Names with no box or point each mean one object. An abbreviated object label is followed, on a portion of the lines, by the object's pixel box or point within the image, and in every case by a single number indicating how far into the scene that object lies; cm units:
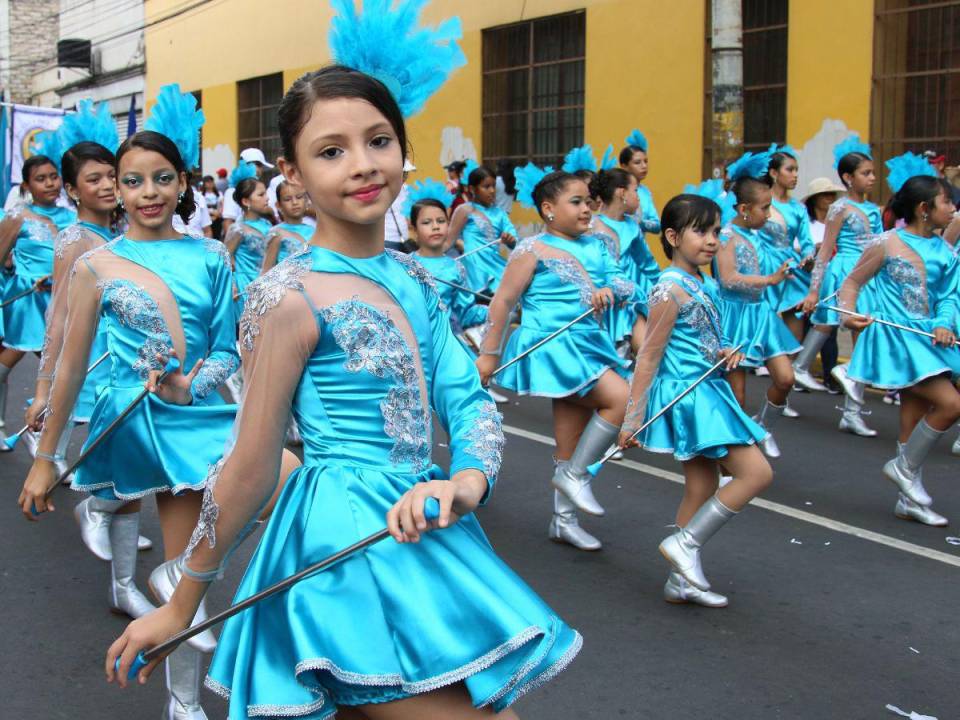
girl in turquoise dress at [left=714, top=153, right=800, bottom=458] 763
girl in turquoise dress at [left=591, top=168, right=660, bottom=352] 884
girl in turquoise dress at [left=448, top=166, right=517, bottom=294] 1113
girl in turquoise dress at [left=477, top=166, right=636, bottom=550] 596
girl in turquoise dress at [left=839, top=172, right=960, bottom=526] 632
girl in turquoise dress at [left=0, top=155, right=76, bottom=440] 812
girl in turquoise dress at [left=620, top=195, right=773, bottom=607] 492
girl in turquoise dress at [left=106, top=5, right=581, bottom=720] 222
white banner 1590
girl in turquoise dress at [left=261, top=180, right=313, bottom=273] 884
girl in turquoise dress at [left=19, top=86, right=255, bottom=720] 418
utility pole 1166
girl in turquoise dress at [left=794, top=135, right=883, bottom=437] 895
